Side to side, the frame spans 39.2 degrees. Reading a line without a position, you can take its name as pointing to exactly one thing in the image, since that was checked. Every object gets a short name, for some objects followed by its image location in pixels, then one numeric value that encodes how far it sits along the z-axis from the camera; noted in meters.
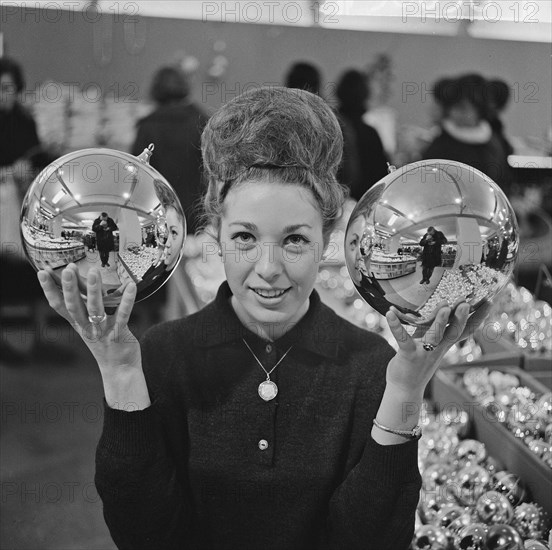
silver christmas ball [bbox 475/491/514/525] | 1.53
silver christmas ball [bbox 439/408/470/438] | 1.92
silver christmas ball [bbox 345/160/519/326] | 0.95
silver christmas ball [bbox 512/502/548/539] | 1.49
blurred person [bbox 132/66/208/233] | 2.56
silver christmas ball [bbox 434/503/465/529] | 1.56
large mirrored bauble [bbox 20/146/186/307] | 0.97
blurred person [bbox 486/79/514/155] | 2.53
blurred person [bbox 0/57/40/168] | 3.68
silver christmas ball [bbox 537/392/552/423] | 1.71
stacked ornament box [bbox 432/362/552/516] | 1.61
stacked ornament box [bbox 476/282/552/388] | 2.10
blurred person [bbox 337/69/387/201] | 3.09
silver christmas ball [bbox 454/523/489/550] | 1.46
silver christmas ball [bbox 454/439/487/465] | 1.78
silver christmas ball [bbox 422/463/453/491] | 1.72
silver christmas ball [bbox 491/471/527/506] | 1.61
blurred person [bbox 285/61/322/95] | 3.67
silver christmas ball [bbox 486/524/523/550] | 1.42
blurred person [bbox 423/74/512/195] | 2.47
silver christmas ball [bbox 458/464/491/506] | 1.66
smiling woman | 1.11
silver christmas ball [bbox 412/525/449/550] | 1.50
